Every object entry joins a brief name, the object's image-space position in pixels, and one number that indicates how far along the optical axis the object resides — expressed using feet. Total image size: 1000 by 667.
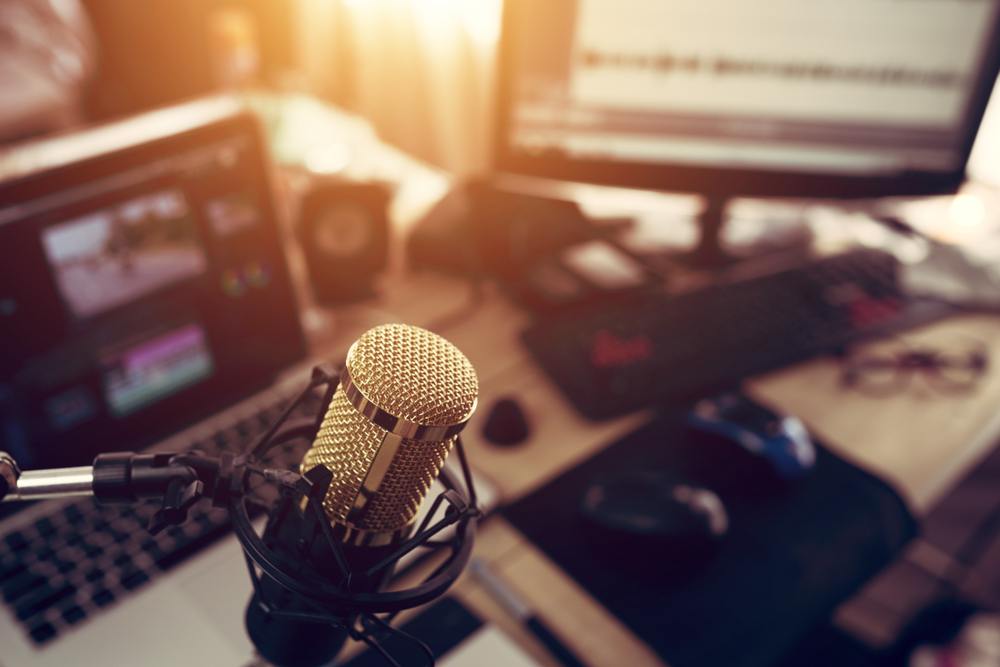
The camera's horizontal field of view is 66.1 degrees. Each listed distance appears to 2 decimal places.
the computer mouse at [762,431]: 2.37
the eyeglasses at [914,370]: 2.92
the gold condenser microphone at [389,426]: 1.03
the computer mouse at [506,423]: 2.58
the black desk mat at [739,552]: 2.03
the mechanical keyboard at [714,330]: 2.77
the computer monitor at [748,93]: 2.90
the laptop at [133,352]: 1.95
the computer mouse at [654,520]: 2.09
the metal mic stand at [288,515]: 1.02
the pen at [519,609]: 1.98
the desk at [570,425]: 2.10
